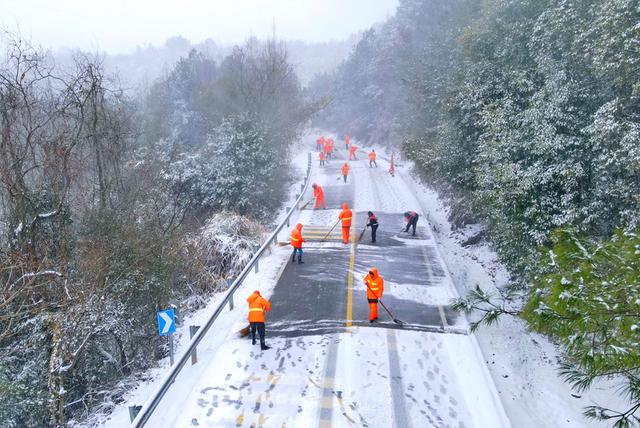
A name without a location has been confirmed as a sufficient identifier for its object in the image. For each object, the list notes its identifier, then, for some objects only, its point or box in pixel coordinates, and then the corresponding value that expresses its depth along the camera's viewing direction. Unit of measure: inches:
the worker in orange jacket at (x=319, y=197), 893.2
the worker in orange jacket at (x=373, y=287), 431.8
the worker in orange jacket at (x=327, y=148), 1529.4
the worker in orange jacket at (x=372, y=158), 1350.9
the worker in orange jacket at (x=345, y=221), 673.0
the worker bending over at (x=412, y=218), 733.3
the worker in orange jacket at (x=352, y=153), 1542.3
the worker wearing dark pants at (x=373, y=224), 675.4
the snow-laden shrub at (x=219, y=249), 641.0
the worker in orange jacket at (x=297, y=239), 587.5
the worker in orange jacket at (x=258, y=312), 390.6
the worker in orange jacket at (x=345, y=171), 1150.5
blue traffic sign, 372.5
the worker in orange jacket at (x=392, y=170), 1226.6
